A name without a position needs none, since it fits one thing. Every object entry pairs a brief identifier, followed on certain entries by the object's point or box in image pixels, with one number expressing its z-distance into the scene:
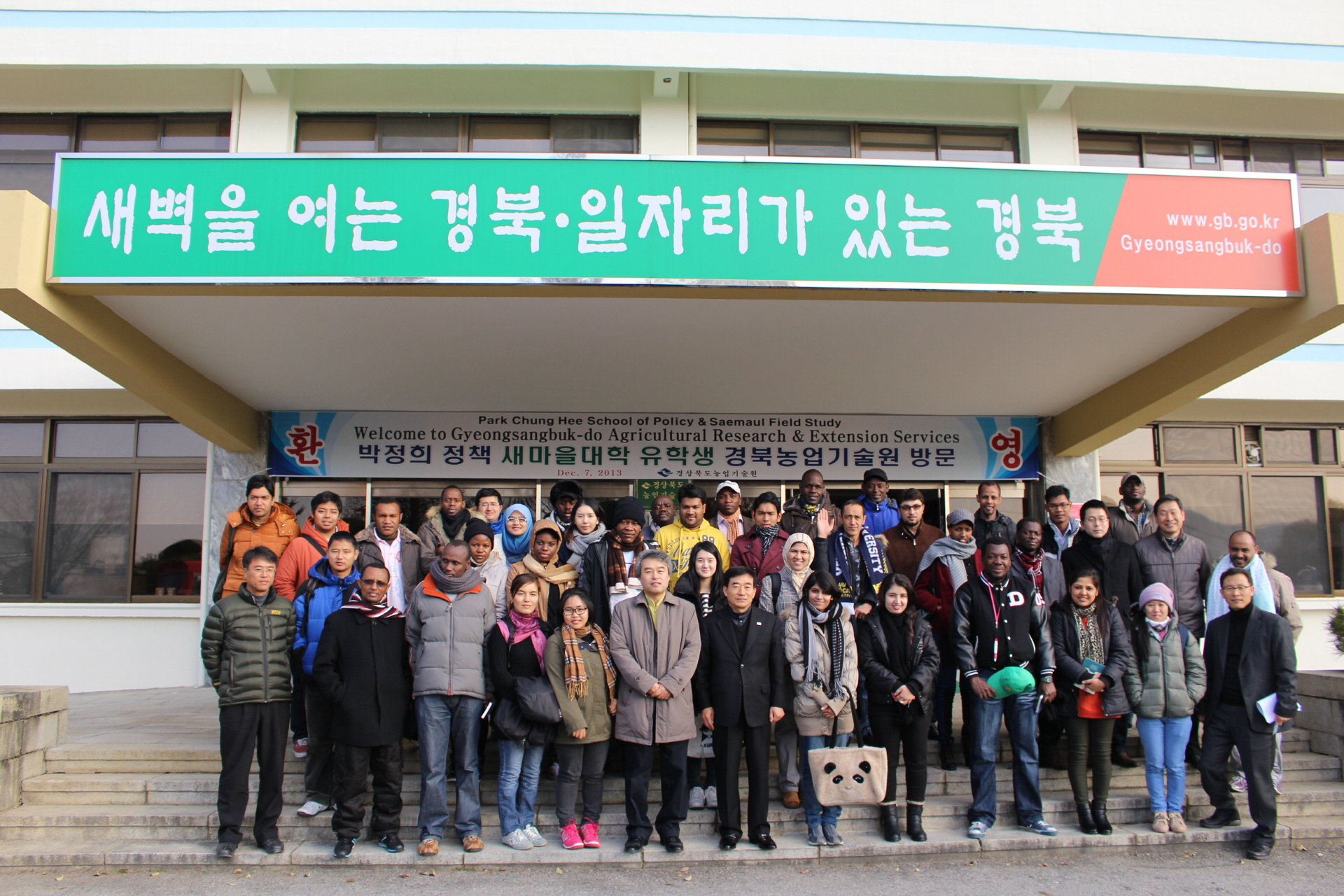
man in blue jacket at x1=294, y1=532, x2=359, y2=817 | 4.84
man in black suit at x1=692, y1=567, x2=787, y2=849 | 4.70
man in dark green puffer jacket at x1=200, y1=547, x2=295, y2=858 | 4.58
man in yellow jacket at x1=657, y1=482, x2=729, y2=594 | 5.65
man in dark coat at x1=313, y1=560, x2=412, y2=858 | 4.53
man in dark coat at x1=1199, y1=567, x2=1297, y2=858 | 4.90
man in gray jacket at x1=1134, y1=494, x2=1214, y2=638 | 5.75
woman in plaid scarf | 4.70
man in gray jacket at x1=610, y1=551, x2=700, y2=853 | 4.66
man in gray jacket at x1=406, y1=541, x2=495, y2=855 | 4.64
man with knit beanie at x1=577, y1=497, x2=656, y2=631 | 5.27
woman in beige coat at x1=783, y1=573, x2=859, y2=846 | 4.74
